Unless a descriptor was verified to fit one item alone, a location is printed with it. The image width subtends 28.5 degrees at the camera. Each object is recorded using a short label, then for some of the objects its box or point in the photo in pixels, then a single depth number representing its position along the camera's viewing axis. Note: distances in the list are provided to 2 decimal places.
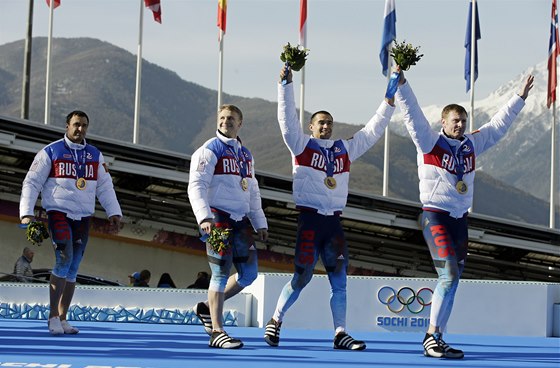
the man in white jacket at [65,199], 10.66
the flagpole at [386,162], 27.96
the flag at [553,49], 29.05
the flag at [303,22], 26.59
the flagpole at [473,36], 29.88
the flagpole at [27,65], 31.77
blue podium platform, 8.11
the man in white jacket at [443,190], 9.38
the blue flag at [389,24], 27.09
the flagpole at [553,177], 29.73
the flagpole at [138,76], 27.67
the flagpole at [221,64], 28.27
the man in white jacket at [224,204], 9.55
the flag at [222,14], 28.25
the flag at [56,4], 29.06
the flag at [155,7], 28.33
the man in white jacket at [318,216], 10.03
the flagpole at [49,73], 28.00
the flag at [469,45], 30.19
